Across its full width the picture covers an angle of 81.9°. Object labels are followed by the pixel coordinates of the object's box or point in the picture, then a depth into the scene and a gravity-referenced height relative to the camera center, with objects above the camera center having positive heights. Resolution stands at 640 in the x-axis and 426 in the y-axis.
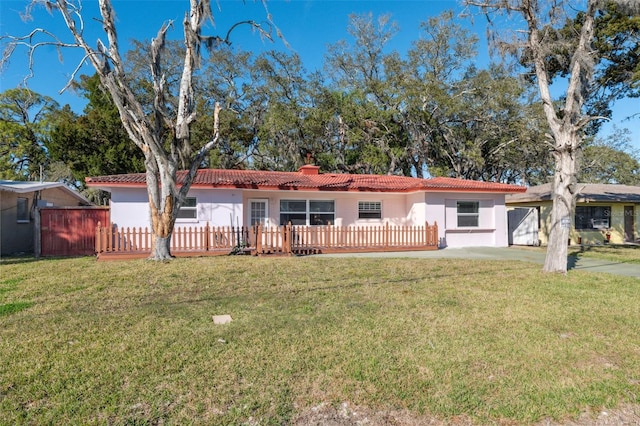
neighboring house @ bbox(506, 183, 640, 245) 19.61 -0.03
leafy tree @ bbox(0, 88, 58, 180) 30.19 +6.80
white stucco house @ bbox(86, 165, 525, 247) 13.24 +0.54
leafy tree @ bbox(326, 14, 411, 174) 25.03 +8.20
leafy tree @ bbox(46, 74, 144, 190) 24.52 +4.75
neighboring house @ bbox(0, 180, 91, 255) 13.64 +0.28
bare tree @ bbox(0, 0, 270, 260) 10.61 +3.50
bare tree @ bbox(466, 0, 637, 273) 8.95 +3.08
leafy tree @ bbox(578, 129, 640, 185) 30.36 +4.69
